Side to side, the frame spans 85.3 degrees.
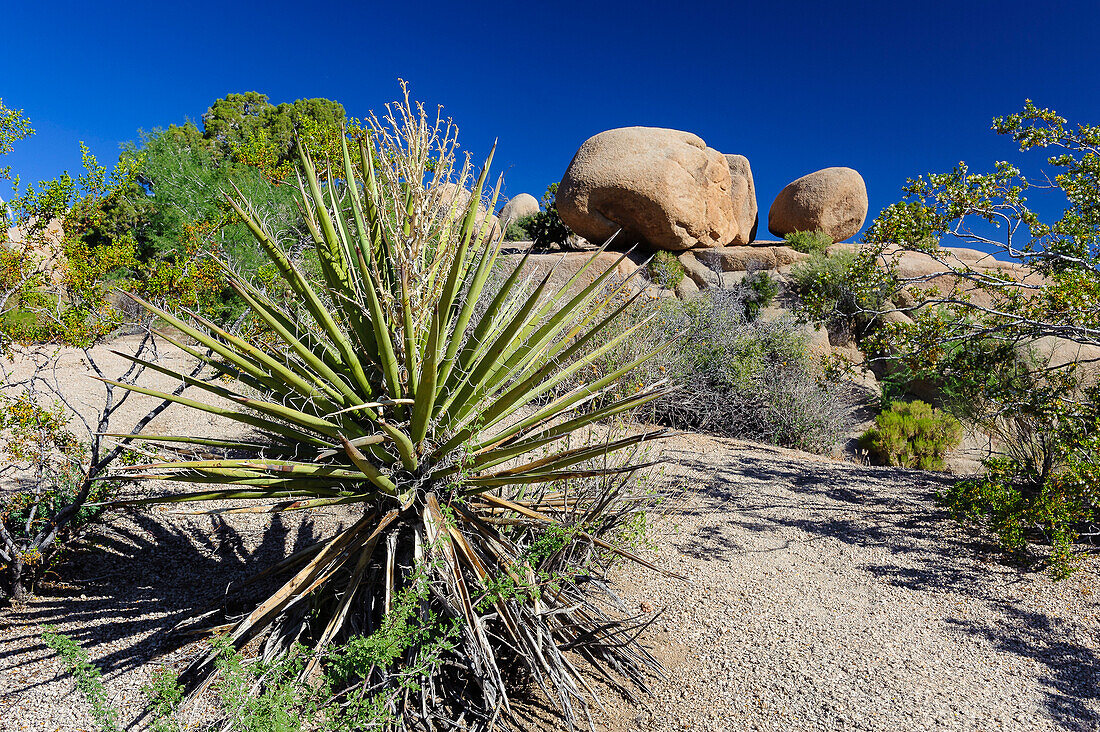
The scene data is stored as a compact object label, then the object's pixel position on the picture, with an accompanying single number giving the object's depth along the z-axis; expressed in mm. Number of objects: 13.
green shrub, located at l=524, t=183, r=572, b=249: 23562
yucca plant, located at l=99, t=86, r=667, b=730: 2506
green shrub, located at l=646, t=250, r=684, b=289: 17197
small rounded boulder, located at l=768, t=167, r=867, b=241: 22297
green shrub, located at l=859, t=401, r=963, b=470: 8445
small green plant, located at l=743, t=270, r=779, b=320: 16516
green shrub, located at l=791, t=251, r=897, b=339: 5562
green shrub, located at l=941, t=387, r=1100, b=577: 4188
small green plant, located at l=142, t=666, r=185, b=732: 2242
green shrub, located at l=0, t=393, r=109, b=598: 3209
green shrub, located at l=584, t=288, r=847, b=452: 8648
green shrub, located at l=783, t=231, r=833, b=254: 20844
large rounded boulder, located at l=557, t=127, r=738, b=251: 18797
